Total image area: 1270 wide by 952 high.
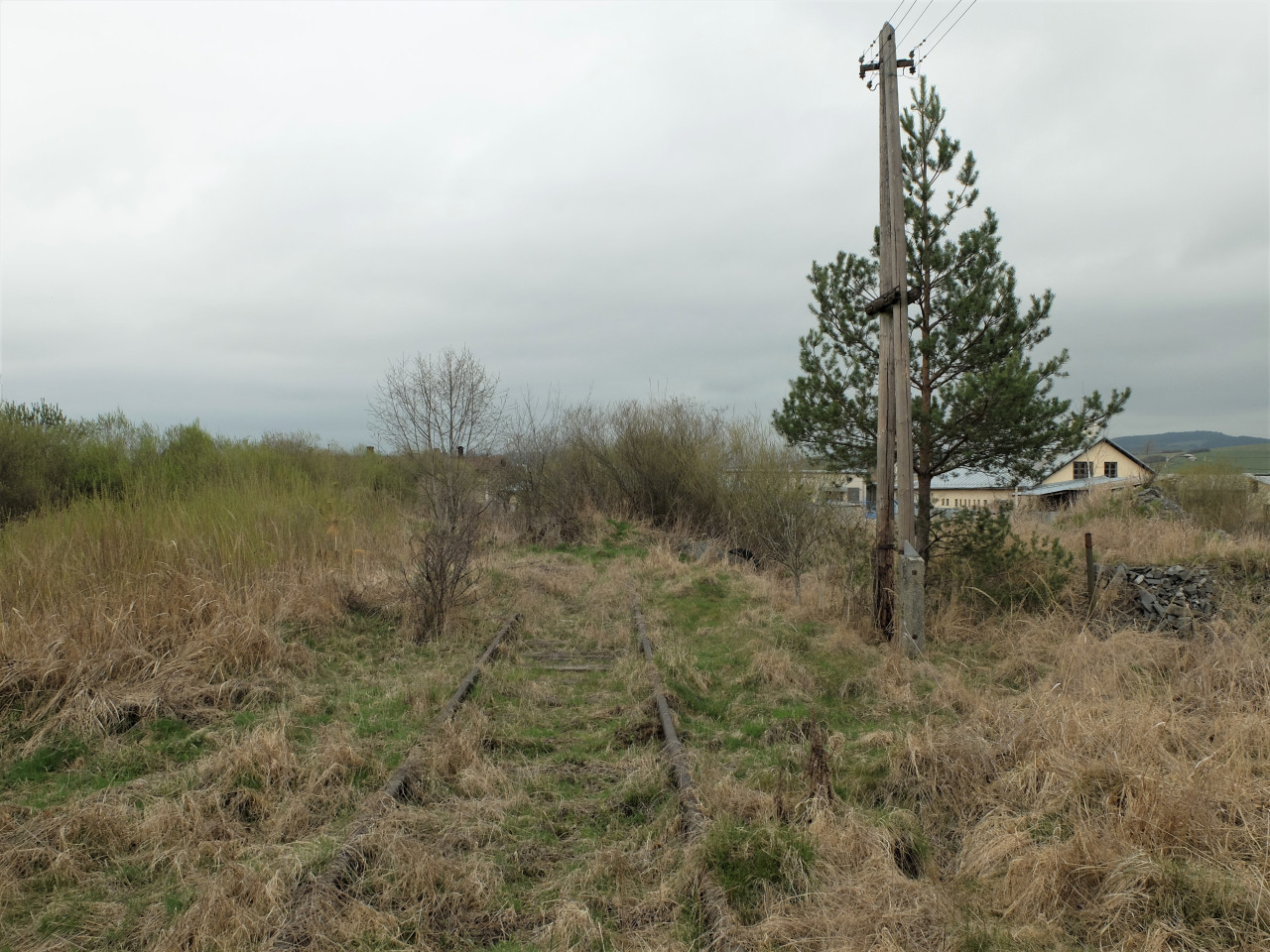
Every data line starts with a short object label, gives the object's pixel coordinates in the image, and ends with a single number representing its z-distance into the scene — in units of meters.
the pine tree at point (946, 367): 8.49
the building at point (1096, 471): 50.18
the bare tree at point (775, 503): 12.03
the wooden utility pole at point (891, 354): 7.98
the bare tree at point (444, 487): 9.18
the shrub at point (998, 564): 9.12
